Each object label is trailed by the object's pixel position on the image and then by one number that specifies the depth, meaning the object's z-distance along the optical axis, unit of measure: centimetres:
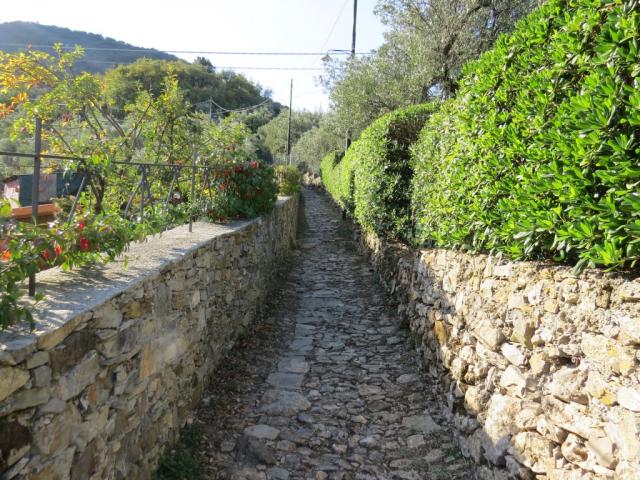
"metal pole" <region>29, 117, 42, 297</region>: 229
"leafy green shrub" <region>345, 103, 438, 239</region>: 802
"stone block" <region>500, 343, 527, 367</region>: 299
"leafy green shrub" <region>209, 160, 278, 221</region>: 644
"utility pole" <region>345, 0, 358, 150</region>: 1777
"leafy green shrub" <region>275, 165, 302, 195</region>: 1407
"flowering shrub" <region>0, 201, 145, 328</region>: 191
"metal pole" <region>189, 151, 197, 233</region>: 512
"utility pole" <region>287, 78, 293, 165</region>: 3427
